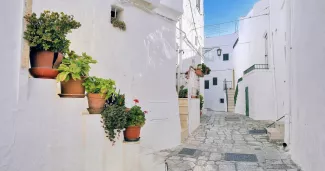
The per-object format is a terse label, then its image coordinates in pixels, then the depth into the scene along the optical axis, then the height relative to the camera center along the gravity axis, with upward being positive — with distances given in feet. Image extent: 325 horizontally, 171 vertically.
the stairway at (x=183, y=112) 27.86 -2.70
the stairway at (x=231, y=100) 74.38 -3.10
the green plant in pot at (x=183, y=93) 29.49 -0.26
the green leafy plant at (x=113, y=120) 10.75 -1.43
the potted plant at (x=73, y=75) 9.62 +0.73
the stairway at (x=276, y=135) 24.95 -5.06
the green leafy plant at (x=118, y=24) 18.21 +5.73
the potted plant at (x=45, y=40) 8.80 +2.11
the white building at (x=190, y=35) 31.65 +10.57
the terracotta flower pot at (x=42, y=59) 9.09 +1.35
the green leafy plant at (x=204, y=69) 37.65 +3.85
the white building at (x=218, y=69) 85.10 +8.80
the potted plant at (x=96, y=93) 10.96 -0.10
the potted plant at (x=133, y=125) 12.10 -1.92
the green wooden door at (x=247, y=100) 54.33 -2.25
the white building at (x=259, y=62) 46.03 +6.25
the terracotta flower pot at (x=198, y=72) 36.38 +3.19
